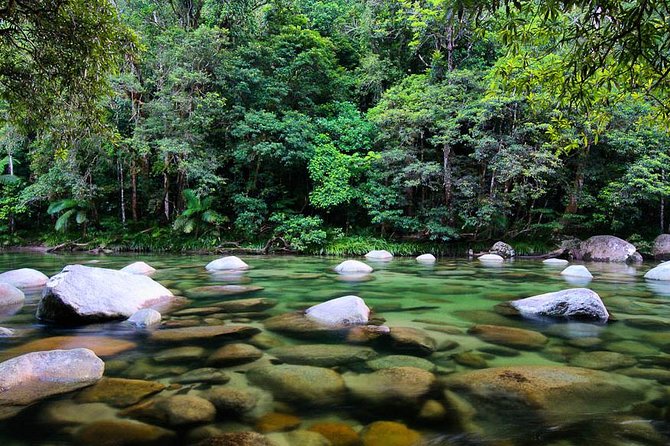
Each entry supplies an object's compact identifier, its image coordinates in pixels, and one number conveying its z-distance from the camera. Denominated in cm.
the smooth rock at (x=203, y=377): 276
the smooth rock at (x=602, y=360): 313
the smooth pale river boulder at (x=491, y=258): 1315
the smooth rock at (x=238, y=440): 197
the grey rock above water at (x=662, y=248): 1421
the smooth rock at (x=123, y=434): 200
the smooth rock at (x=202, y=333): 378
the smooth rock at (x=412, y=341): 352
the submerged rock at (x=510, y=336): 368
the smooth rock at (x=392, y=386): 252
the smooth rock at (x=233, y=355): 315
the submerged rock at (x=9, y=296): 530
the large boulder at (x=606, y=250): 1344
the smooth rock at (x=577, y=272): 877
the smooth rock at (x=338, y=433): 204
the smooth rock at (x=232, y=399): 238
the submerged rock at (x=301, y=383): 256
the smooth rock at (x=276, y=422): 216
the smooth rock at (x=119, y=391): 244
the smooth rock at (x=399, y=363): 309
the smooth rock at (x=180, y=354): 320
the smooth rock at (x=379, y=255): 1419
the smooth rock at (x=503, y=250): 1470
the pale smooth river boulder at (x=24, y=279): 666
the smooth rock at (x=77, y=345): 337
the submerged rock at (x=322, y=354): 320
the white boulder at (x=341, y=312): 439
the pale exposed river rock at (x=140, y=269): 843
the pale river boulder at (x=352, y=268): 954
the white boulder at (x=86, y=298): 429
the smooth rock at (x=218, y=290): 615
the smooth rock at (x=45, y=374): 251
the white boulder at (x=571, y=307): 464
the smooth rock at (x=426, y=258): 1303
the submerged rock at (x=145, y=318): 424
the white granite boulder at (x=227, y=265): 989
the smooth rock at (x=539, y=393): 230
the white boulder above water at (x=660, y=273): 828
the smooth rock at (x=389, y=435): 203
